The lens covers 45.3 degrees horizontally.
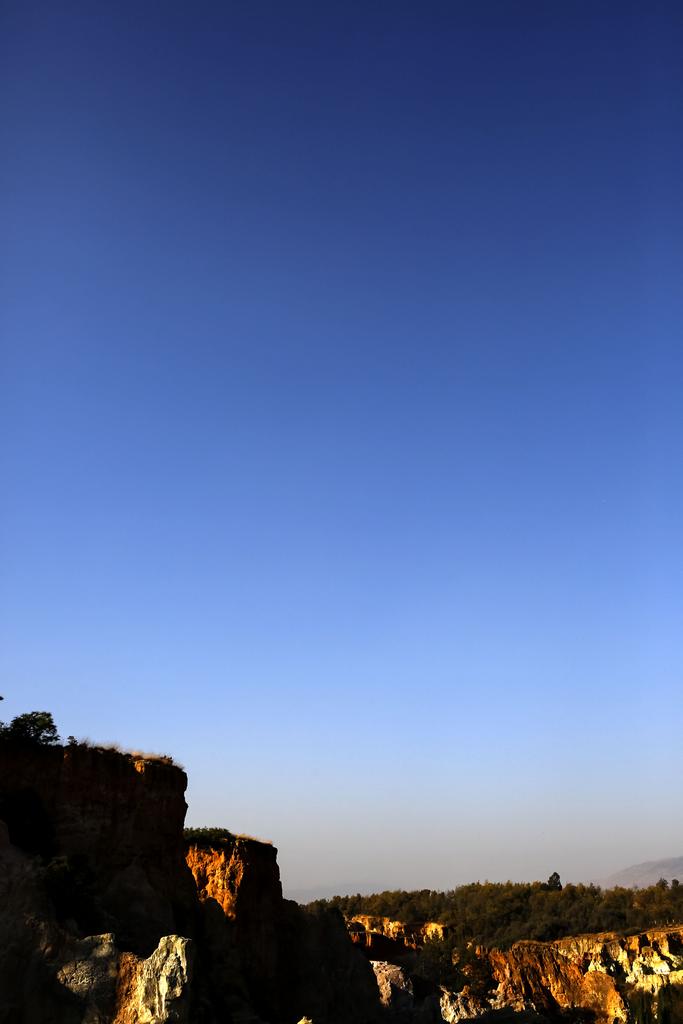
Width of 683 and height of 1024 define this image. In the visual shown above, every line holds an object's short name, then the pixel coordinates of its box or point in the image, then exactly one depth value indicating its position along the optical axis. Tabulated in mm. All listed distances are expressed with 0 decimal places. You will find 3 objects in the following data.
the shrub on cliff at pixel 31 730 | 28734
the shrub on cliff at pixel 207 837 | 41219
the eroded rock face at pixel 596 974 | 88125
